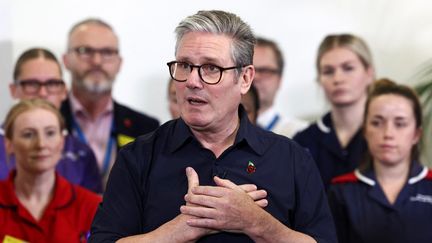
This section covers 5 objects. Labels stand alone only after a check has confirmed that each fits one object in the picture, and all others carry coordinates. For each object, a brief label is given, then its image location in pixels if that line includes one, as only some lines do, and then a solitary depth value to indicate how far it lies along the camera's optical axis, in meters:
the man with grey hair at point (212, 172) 3.87
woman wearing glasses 7.49
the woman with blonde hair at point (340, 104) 7.81
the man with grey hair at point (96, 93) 8.36
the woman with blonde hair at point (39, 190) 6.27
